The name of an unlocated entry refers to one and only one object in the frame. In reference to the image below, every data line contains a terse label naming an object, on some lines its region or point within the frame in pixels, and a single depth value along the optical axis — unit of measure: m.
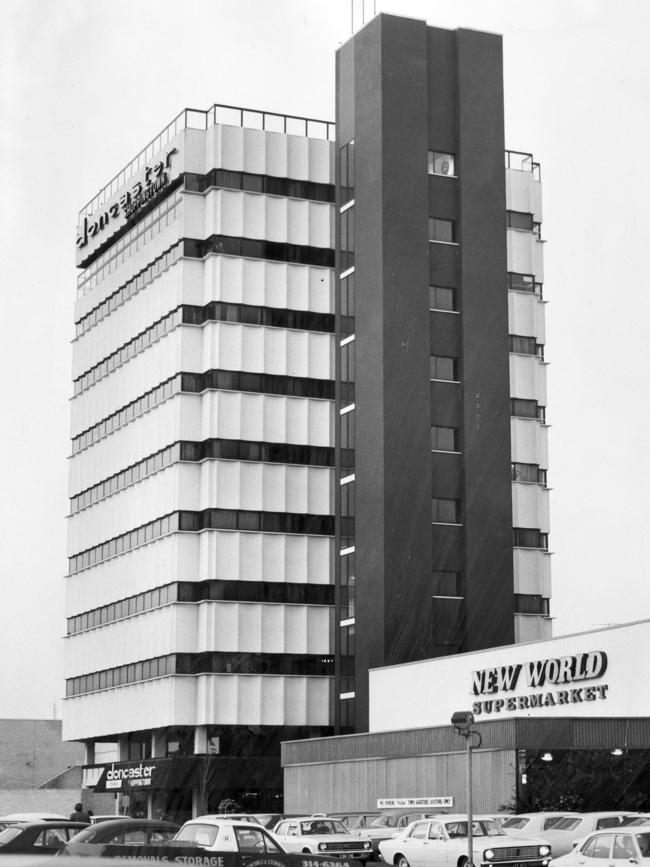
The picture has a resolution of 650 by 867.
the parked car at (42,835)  31.95
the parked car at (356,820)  47.53
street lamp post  34.03
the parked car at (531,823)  39.62
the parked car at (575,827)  38.28
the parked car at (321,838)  40.47
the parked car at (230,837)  30.06
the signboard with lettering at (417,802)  54.25
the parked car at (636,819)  37.70
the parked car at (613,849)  29.95
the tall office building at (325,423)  78.00
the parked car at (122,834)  29.31
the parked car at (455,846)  36.38
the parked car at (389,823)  44.62
